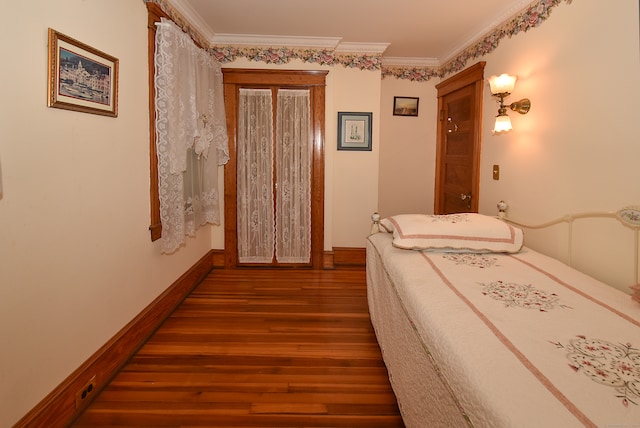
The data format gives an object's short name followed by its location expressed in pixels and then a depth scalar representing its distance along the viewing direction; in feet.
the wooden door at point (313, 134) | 13.41
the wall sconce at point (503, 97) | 9.30
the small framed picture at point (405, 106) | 15.25
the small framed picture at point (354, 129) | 13.91
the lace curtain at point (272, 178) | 13.64
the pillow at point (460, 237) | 7.90
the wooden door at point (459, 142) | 11.89
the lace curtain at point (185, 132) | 8.56
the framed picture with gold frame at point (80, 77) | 5.44
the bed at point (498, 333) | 3.18
